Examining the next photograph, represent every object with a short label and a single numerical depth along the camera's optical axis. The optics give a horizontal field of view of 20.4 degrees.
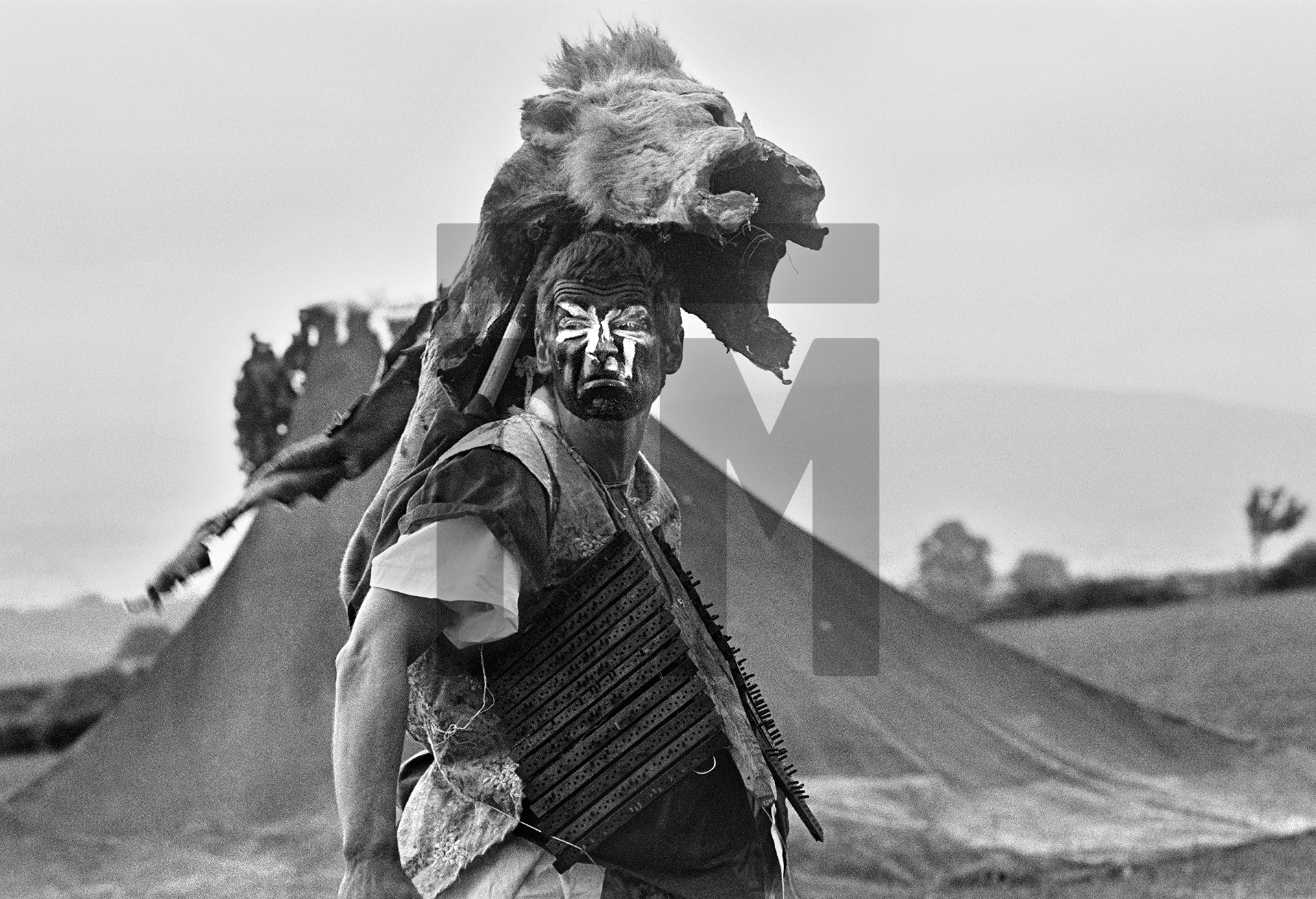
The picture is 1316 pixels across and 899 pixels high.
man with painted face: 4.15
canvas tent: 9.38
